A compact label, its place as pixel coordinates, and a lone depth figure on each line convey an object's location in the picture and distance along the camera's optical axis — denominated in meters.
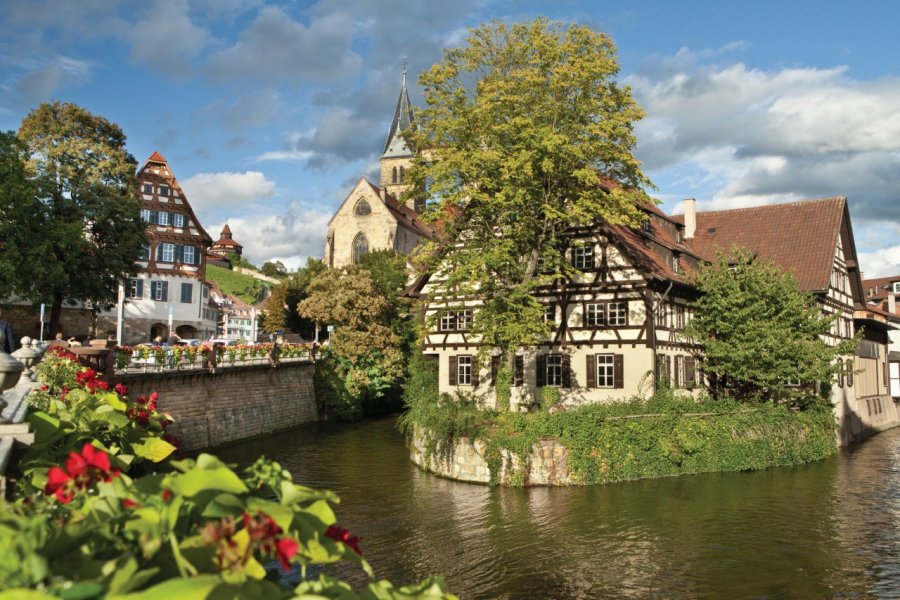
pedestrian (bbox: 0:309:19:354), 21.99
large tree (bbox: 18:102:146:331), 34.09
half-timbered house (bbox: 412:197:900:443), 29.23
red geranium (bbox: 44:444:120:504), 3.53
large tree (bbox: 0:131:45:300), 28.69
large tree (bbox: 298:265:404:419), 42.28
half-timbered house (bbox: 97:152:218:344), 45.56
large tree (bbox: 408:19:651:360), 25.05
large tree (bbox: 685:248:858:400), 28.42
